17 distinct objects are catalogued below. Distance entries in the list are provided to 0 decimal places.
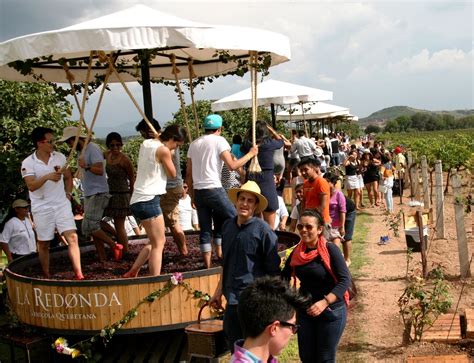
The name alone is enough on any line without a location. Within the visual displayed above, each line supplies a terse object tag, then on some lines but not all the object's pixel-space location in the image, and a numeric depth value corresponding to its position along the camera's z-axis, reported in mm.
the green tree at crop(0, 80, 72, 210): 9055
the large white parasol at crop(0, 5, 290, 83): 5777
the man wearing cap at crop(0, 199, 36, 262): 8344
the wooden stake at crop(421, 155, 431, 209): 15547
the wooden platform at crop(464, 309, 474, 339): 6066
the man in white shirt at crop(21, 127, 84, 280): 6254
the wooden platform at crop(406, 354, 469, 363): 5344
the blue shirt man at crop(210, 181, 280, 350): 4227
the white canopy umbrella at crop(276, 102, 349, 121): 23995
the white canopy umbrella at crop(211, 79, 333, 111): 14008
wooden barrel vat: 5984
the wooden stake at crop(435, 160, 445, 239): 10992
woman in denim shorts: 6031
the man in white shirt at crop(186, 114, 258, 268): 6312
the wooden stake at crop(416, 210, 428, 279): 8617
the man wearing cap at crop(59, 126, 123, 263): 7305
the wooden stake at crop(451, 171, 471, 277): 8781
